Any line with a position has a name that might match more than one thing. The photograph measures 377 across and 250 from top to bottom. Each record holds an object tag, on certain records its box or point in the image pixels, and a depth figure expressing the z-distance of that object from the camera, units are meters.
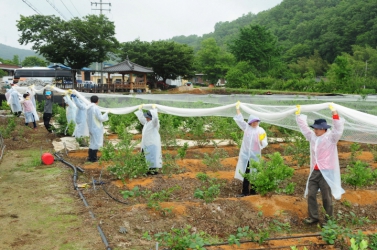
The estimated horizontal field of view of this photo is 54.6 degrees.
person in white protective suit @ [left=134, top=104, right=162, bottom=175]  7.55
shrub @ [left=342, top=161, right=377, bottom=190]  5.72
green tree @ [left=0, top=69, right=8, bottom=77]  47.28
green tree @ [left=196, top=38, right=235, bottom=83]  45.88
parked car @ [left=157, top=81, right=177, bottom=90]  40.22
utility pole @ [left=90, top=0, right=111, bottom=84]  40.14
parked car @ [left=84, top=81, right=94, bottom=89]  29.75
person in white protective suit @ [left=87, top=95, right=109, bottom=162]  8.53
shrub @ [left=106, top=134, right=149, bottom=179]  6.69
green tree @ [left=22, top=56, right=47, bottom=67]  71.12
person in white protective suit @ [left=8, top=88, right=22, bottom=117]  15.84
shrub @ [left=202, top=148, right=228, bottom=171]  7.41
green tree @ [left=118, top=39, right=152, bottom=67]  38.66
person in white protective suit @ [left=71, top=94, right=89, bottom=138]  10.47
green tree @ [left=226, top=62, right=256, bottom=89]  35.41
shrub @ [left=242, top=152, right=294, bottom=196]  5.32
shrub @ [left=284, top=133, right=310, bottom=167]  7.70
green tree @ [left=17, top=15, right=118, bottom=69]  33.53
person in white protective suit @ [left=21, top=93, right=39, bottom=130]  13.43
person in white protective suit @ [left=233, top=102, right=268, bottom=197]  6.38
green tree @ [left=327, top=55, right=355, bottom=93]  22.87
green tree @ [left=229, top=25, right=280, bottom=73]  41.22
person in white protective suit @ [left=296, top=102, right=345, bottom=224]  5.08
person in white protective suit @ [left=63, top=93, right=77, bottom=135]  11.84
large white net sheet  5.86
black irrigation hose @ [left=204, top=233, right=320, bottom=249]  4.41
